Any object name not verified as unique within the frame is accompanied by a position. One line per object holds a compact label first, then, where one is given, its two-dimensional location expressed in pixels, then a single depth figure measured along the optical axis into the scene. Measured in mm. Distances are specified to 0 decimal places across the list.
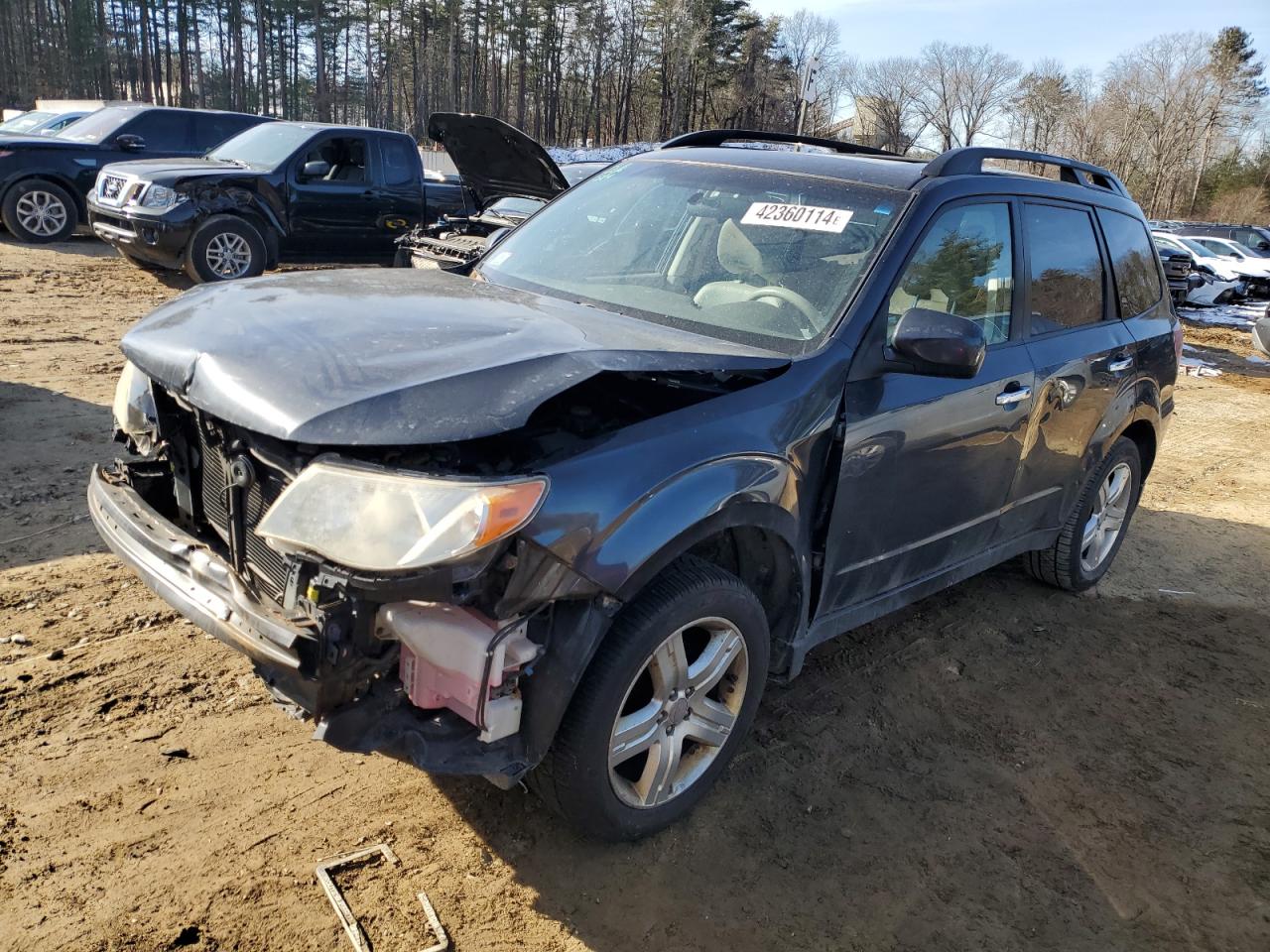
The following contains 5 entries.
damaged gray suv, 2088
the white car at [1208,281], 20328
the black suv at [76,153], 11766
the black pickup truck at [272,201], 9500
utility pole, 16922
